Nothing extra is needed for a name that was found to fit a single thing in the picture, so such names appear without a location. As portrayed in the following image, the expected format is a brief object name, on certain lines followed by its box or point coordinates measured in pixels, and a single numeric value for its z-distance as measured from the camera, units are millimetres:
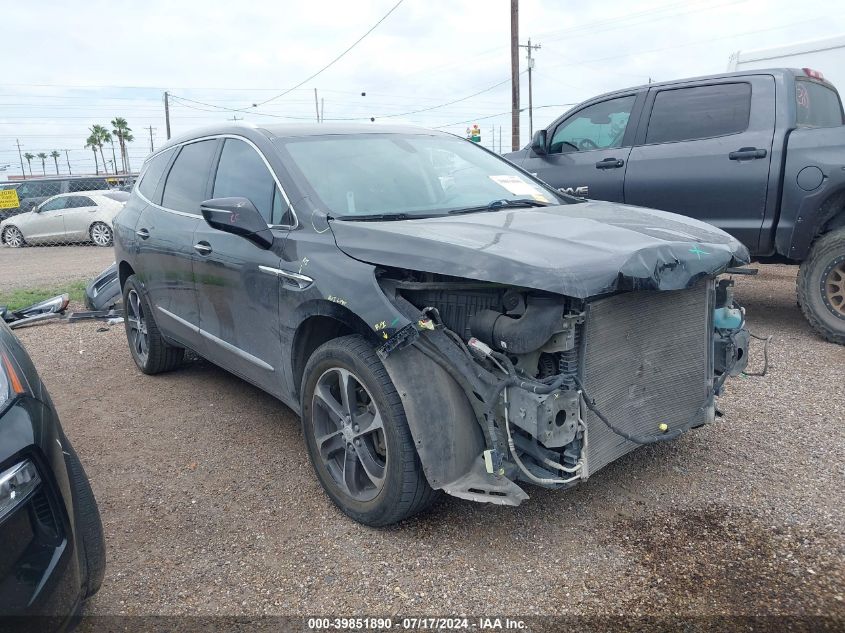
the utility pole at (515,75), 20672
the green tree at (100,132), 70688
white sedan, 16141
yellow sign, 16770
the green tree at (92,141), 70938
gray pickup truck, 5207
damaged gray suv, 2555
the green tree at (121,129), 66875
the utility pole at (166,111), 47594
